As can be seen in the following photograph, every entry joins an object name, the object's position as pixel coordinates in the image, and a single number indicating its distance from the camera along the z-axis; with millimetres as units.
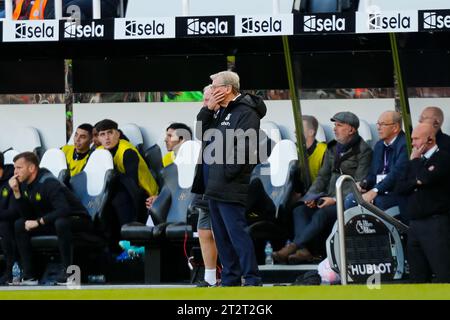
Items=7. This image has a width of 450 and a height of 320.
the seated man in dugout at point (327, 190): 12336
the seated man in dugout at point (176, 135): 13398
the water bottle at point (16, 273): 12955
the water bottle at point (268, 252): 12586
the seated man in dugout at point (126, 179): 13180
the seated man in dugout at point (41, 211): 12758
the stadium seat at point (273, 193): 12422
